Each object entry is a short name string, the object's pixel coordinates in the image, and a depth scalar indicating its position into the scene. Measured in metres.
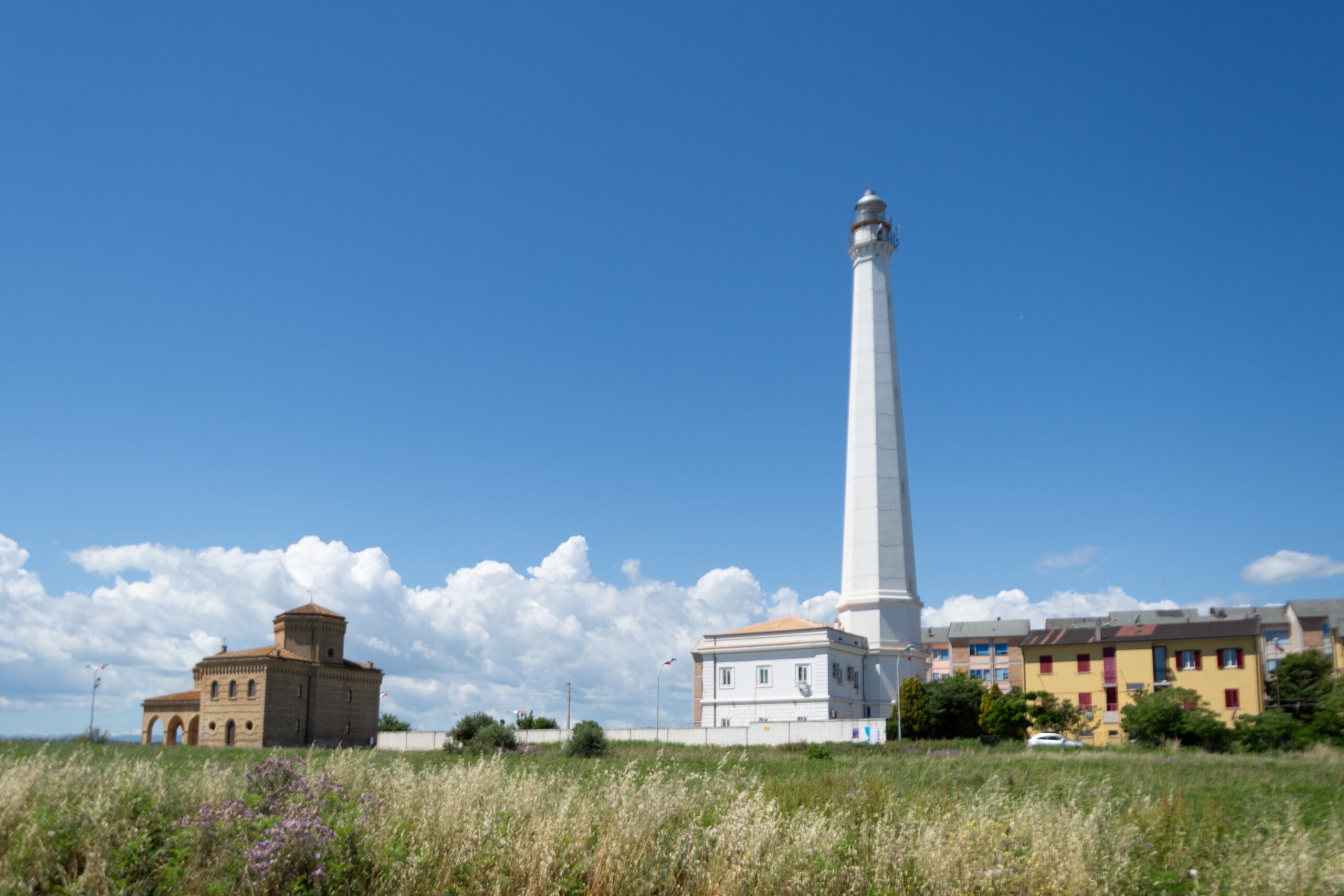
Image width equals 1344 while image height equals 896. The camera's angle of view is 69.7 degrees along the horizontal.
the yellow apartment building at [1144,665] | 55.44
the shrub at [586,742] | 37.72
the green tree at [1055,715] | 55.72
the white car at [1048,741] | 46.34
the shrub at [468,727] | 45.88
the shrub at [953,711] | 53.53
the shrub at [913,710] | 53.53
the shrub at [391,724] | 80.00
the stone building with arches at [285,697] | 63.69
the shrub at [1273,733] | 42.72
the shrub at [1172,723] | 44.50
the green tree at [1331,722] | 42.81
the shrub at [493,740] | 41.56
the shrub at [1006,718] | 52.97
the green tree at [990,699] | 54.12
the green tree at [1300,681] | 59.31
